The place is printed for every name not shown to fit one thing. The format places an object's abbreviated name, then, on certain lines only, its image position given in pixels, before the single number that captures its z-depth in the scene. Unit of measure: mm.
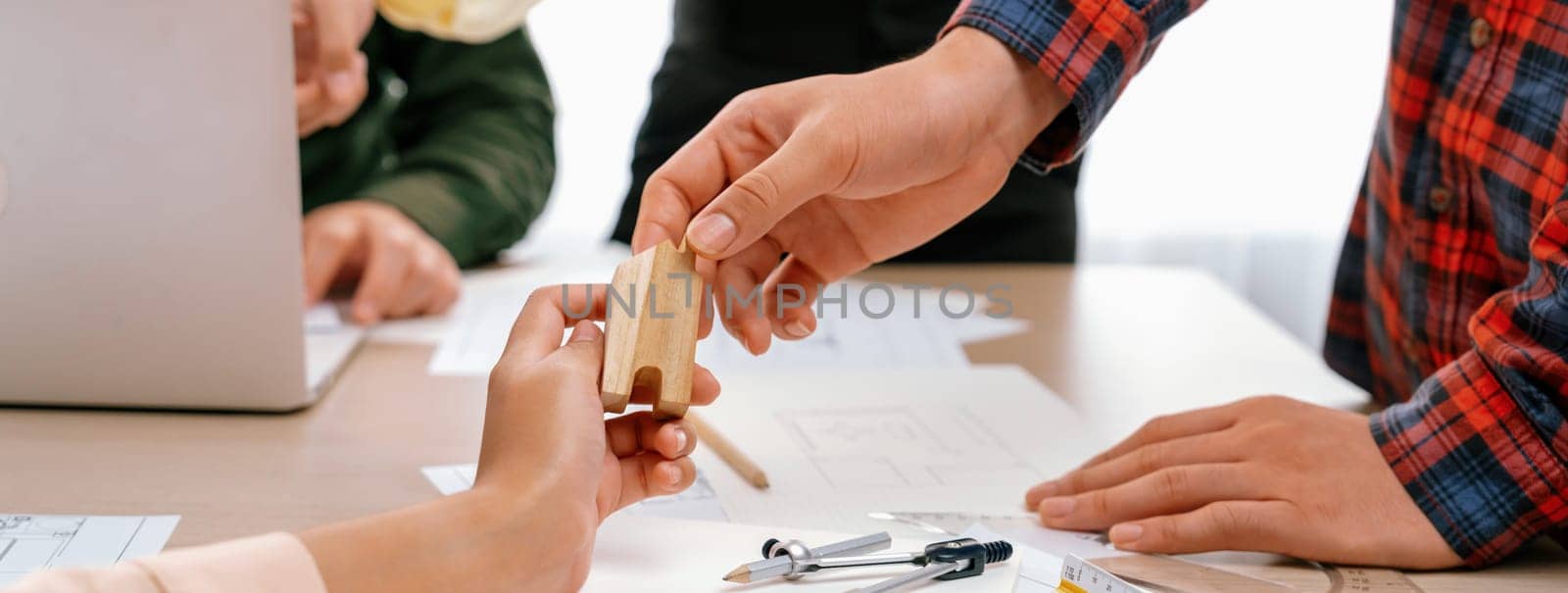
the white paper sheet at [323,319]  1274
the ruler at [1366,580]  747
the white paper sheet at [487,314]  1203
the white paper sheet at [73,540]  712
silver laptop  899
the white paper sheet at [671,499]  843
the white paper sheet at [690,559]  709
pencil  899
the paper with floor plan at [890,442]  877
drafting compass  706
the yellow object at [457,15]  1104
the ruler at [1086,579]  697
